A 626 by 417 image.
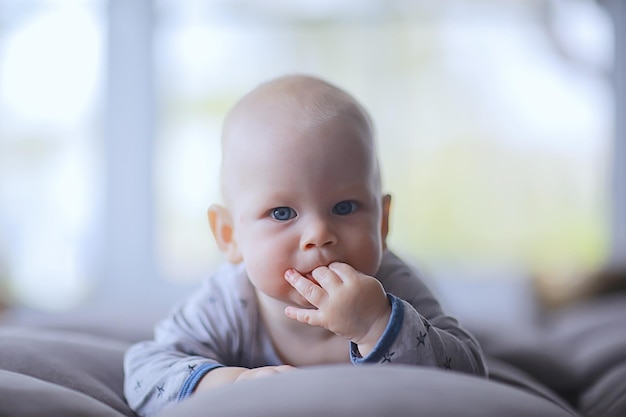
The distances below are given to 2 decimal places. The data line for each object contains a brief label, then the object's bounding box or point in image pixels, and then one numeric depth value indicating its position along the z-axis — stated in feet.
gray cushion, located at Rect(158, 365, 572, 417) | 2.25
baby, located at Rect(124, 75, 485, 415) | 3.07
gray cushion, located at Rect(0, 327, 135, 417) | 3.51
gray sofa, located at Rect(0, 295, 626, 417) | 2.29
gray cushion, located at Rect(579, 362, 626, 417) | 3.82
